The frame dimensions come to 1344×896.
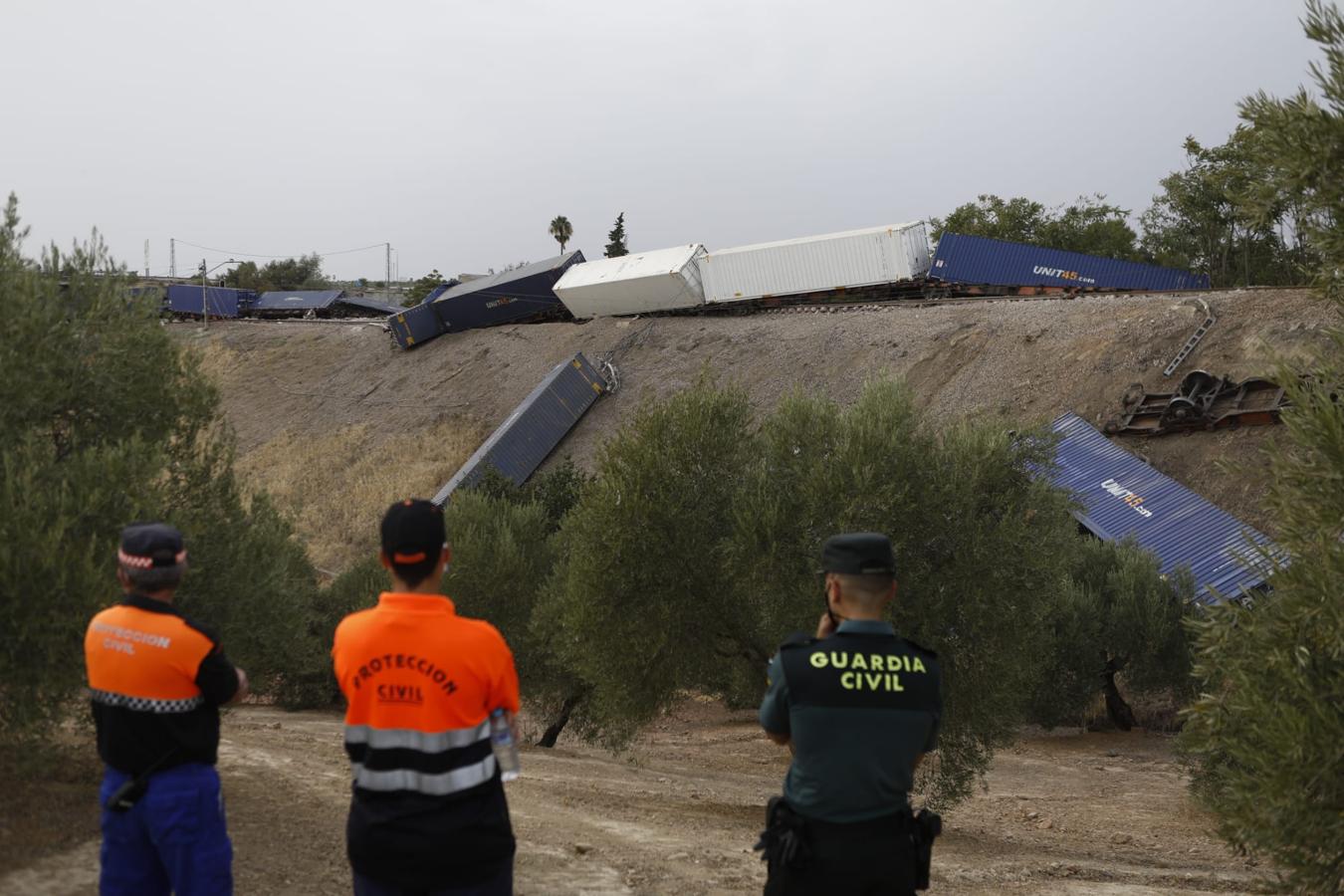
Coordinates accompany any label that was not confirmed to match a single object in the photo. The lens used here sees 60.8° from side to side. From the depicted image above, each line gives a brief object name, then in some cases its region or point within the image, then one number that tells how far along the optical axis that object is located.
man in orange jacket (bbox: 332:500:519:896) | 4.17
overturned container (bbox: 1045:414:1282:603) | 29.73
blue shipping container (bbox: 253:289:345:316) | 83.31
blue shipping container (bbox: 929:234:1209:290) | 51.69
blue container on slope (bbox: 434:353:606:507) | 47.41
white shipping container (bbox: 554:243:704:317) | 56.06
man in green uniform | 4.29
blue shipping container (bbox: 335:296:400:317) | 86.44
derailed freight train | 51.78
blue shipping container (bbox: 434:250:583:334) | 62.34
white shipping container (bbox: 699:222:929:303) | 51.69
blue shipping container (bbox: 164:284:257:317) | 79.94
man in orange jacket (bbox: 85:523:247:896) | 5.07
